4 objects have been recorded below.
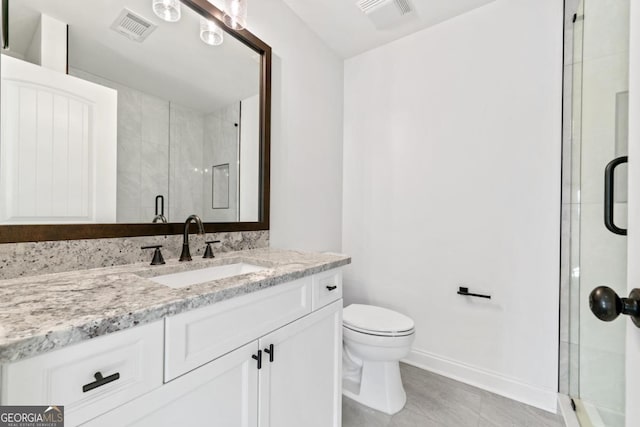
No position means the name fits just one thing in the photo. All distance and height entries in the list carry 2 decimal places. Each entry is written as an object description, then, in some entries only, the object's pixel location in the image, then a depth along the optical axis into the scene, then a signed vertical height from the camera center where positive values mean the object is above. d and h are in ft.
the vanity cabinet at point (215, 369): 1.69 -1.29
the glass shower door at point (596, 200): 3.33 +0.21
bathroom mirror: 2.84 +1.16
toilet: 4.96 -2.56
